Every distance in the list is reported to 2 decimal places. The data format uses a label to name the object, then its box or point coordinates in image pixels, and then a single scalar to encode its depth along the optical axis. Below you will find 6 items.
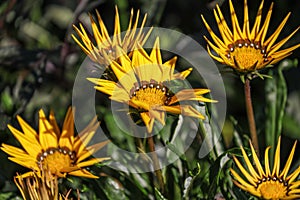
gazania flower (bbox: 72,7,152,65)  1.05
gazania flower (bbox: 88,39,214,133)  1.04
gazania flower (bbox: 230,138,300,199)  1.03
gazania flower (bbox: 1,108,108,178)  1.08
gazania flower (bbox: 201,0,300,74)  1.05
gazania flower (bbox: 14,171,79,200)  1.03
